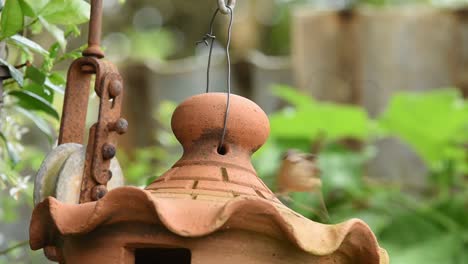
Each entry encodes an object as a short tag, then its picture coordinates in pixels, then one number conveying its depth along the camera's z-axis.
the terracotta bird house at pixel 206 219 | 2.15
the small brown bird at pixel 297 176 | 2.34
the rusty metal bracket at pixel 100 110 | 2.23
